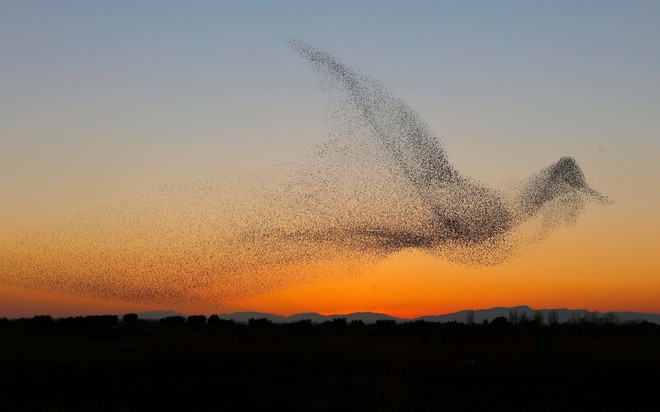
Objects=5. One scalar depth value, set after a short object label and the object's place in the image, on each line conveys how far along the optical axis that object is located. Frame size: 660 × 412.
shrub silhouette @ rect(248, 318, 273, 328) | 61.34
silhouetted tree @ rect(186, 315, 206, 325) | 71.59
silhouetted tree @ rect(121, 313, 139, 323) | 80.85
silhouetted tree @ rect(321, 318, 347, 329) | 65.25
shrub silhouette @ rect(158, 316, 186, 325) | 73.38
